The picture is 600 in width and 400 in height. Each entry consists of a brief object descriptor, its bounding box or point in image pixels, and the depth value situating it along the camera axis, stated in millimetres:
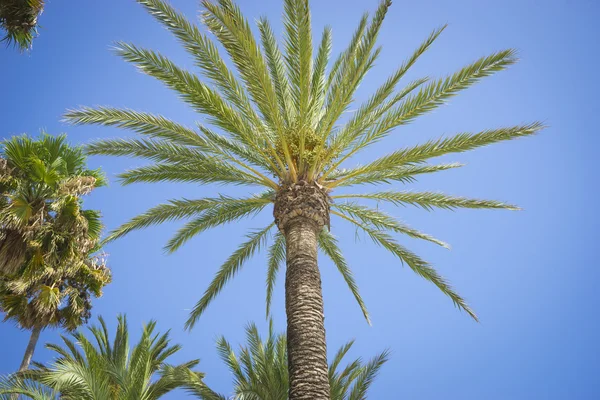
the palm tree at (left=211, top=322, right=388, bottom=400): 10258
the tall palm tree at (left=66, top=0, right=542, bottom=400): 7660
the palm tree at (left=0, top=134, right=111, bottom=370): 10148
